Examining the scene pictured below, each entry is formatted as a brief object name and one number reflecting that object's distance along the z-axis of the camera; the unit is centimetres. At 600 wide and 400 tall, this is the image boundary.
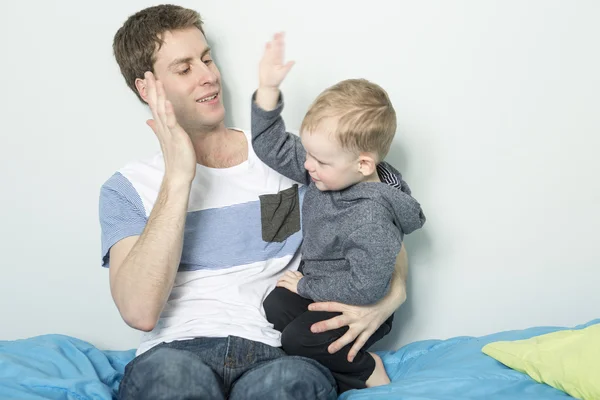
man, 168
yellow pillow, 165
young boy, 176
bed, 172
